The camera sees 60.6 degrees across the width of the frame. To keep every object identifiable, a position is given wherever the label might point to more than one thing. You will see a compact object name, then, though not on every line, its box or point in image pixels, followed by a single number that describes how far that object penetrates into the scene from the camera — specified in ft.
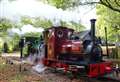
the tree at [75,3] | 22.26
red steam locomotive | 16.66
